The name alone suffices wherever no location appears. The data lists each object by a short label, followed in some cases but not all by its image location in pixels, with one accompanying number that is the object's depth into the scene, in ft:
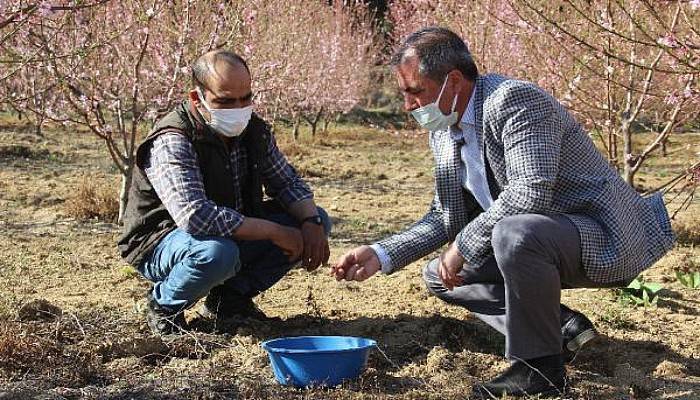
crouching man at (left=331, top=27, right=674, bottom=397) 9.66
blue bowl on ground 9.80
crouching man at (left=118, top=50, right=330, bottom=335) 11.44
